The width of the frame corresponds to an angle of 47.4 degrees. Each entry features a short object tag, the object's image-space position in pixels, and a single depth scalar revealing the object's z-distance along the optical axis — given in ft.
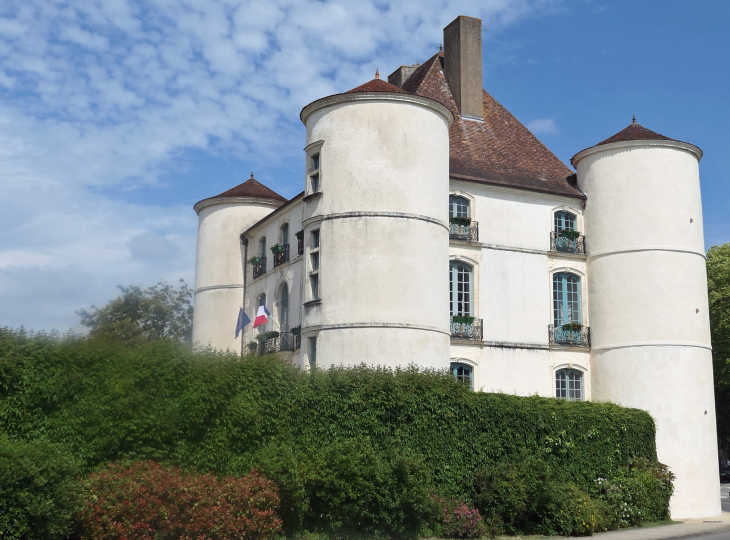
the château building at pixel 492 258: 76.48
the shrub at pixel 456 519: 57.98
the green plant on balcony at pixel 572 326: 90.53
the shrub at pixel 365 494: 52.90
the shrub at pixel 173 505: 42.75
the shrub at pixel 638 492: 70.49
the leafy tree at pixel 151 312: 159.53
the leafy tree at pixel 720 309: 134.41
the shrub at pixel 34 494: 39.34
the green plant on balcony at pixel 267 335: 92.68
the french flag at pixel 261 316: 89.15
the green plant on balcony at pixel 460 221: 87.35
